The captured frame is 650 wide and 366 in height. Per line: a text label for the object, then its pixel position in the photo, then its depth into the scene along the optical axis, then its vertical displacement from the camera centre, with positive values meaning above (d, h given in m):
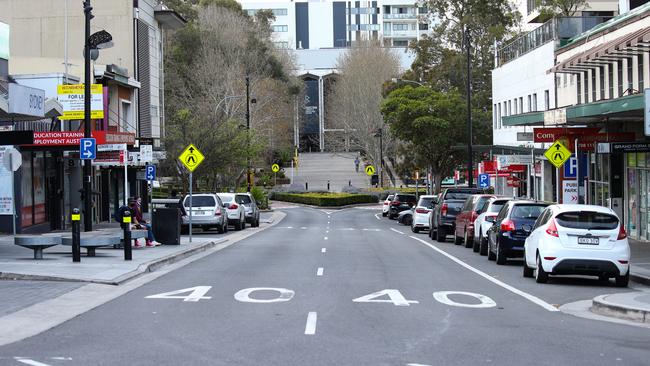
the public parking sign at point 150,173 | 40.00 +0.30
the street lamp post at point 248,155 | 55.34 +1.42
